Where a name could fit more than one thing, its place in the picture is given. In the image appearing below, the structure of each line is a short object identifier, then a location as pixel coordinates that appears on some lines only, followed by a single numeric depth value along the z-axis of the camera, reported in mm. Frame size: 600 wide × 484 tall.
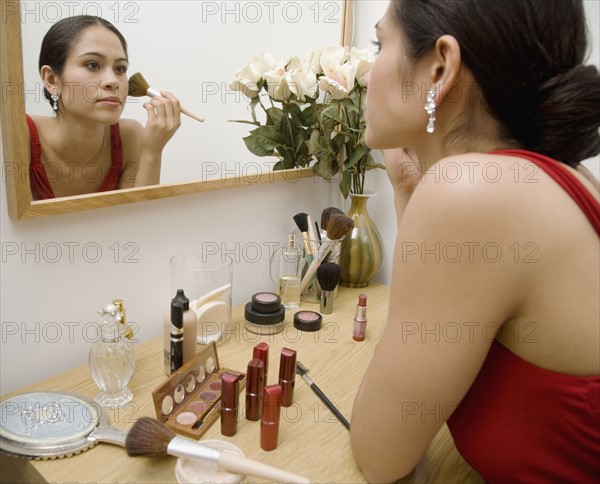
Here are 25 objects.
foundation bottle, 821
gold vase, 1230
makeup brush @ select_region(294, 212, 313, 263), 1136
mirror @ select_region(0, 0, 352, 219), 714
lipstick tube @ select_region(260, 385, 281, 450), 671
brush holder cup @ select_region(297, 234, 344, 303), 1123
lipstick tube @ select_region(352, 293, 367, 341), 984
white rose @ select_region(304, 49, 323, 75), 1104
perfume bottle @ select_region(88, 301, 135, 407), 752
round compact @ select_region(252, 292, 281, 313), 1002
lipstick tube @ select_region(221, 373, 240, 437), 695
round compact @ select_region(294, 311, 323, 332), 1016
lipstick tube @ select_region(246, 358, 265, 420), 710
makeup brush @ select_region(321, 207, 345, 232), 1130
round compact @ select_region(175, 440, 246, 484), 611
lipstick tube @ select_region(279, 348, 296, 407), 778
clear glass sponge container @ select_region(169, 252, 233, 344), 936
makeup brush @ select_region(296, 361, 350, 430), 757
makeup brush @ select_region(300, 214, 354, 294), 1092
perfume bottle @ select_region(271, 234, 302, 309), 1125
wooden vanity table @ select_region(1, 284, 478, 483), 639
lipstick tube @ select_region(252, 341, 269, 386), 759
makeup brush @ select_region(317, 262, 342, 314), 1066
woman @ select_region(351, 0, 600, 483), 535
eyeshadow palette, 703
